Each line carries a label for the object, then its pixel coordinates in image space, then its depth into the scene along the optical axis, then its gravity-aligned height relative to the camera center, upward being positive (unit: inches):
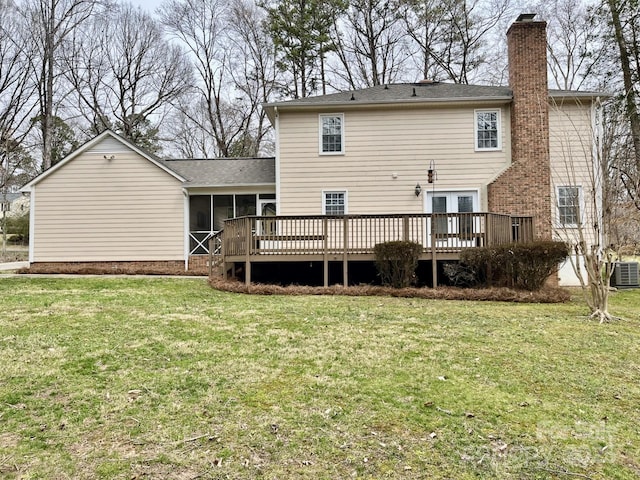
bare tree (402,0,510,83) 856.9 +444.2
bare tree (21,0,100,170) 844.6 +465.5
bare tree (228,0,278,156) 985.5 +442.7
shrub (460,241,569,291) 328.5 -9.6
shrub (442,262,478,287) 373.4 -20.6
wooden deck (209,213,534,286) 373.7 +12.2
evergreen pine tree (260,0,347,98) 872.3 +449.5
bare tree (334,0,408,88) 887.7 +436.1
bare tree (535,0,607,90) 694.5 +363.6
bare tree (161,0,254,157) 1021.2 +467.4
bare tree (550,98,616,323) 264.1 +1.8
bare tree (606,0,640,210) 638.5 +315.5
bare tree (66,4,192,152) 1009.5 +430.6
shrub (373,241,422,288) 357.1 -8.3
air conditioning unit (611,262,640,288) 463.8 -29.5
